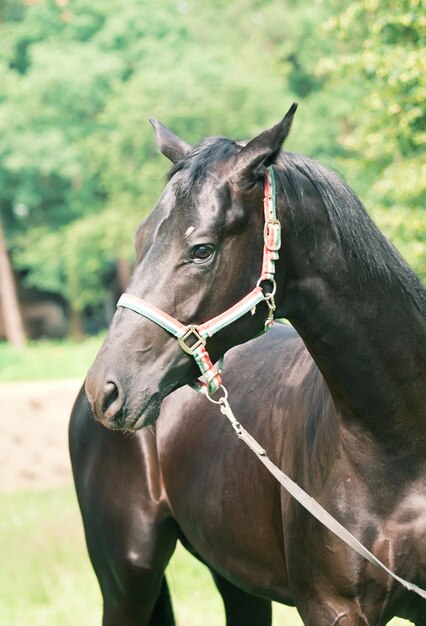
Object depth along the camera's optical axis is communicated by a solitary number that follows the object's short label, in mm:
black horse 5523
